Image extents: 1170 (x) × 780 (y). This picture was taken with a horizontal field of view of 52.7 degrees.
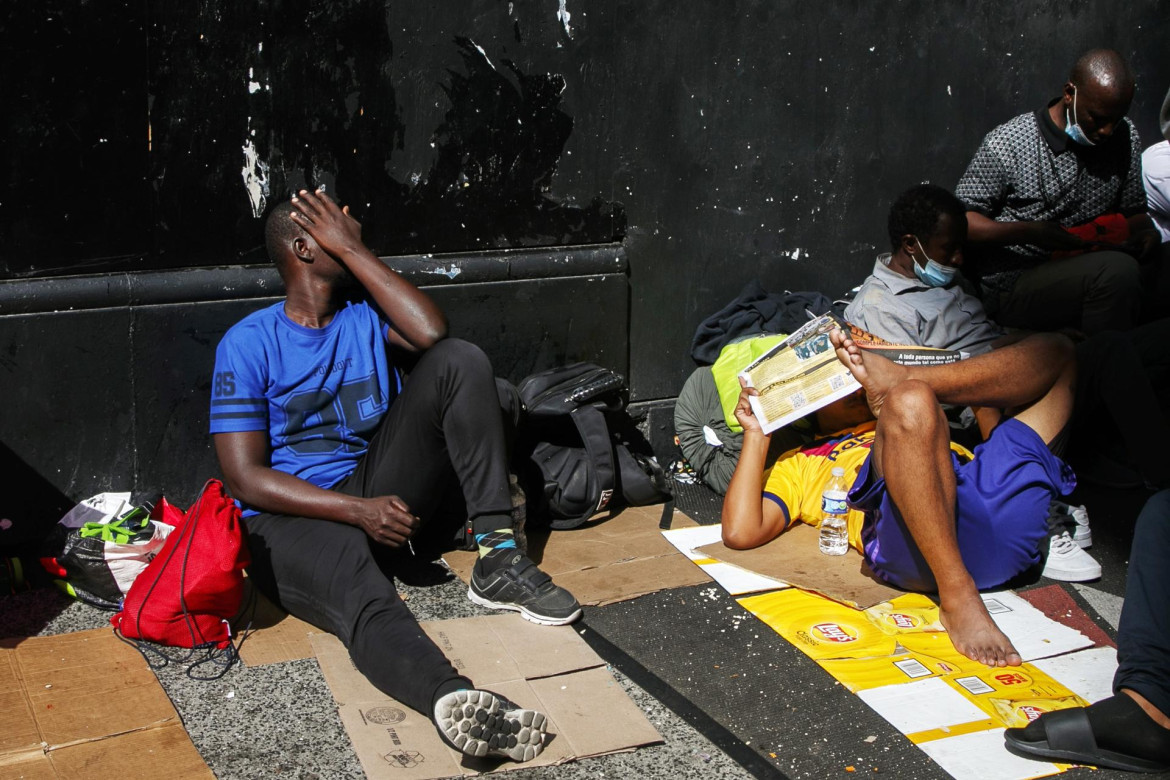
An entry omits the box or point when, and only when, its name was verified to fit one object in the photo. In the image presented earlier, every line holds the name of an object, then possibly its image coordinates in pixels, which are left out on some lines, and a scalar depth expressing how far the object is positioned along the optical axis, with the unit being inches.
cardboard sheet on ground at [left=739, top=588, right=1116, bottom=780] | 115.6
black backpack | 164.2
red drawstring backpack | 125.2
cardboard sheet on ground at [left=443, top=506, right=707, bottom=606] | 147.7
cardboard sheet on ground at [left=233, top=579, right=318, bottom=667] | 128.1
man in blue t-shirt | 132.4
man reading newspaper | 133.3
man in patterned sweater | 192.9
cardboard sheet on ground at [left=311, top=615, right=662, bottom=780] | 109.6
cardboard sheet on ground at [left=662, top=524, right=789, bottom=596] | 148.3
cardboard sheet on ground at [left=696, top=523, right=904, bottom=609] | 144.6
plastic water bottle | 156.0
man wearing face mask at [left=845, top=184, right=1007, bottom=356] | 169.9
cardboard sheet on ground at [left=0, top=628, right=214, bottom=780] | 107.0
